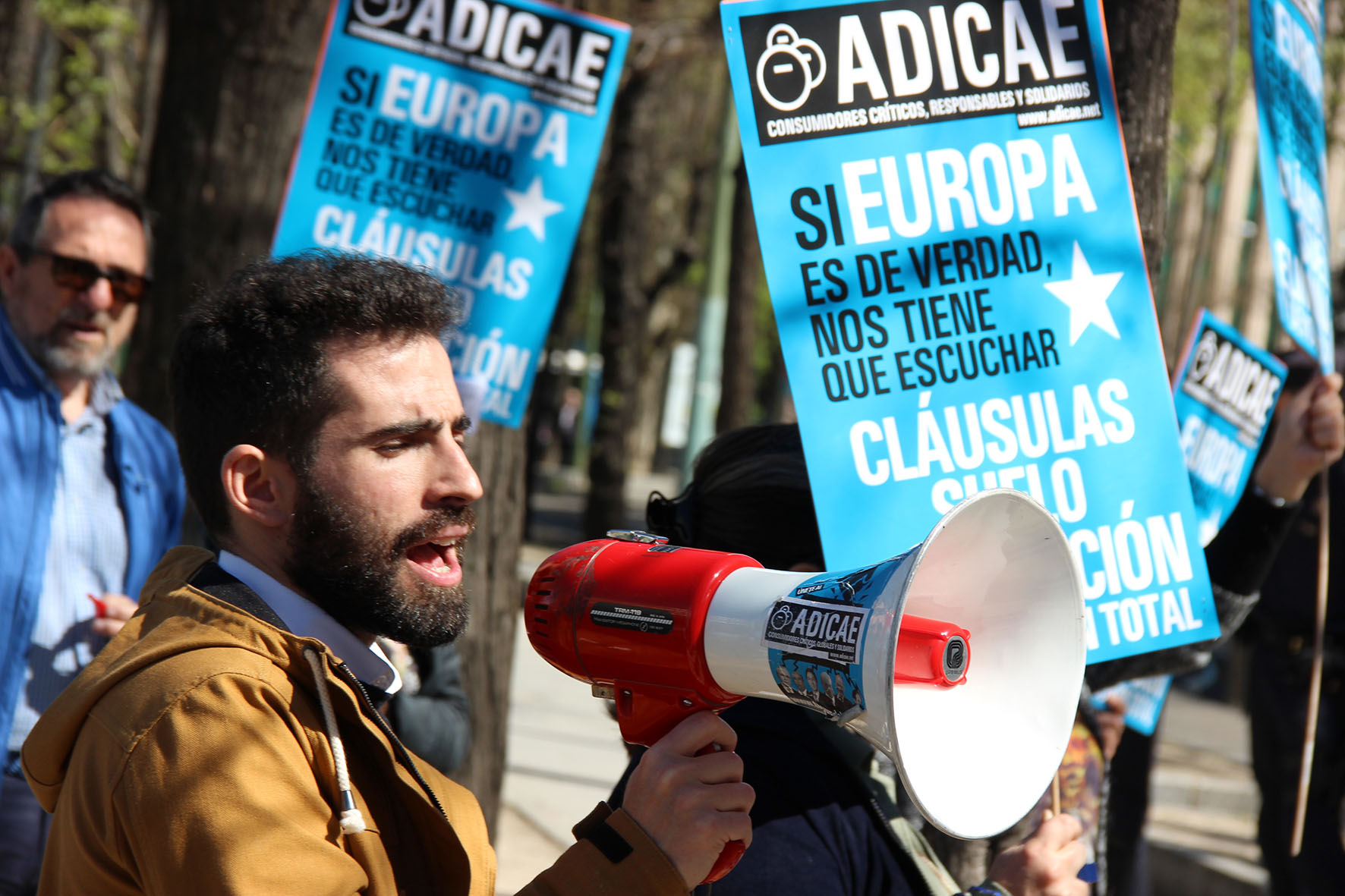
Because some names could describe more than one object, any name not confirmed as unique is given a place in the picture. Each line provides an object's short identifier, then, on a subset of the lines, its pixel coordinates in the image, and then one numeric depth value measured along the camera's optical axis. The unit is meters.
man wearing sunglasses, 2.89
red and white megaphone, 1.52
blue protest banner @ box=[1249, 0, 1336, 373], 2.58
